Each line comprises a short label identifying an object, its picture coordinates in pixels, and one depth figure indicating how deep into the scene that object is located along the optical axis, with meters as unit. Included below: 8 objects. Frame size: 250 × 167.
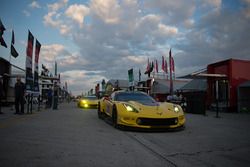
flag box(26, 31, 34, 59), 14.13
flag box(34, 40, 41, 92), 14.87
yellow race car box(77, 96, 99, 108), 21.16
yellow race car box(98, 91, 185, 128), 6.61
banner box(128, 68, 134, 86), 31.30
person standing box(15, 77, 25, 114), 12.28
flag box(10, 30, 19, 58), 19.69
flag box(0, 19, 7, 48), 17.05
